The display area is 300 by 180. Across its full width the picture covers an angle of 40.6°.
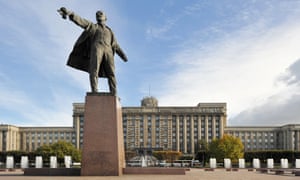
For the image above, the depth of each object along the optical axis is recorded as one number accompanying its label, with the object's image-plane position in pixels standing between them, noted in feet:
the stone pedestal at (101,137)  54.90
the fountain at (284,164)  160.70
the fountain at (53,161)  131.45
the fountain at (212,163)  146.72
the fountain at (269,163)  153.82
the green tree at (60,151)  226.79
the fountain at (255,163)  154.63
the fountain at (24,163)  140.36
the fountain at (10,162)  133.49
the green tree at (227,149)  238.27
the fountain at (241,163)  147.58
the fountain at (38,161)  126.13
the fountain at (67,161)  141.48
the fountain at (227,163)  145.99
